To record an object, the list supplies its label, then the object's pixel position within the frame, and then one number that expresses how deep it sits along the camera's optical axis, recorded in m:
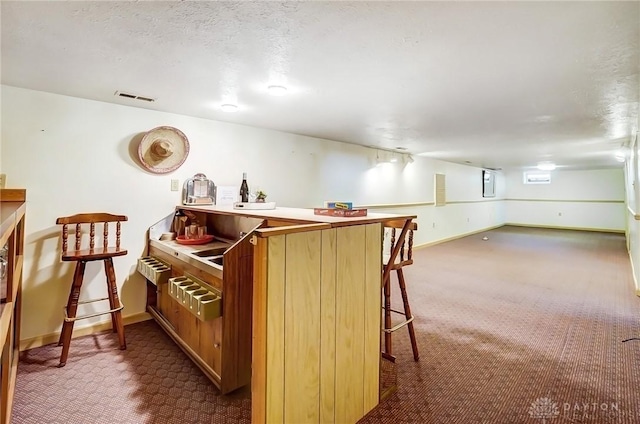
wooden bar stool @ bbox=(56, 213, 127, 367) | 2.11
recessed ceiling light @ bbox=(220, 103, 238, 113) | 2.66
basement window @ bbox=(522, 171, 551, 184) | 9.91
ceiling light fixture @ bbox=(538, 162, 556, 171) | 7.35
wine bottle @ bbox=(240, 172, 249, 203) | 3.18
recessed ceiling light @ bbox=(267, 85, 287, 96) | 2.21
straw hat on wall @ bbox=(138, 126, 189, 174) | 2.72
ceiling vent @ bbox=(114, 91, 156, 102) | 2.35
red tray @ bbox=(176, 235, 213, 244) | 2.52
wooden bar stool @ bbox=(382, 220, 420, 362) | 1.81
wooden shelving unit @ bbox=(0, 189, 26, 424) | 1.15
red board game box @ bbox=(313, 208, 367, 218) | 1.71
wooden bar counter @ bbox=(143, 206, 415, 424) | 1.19
